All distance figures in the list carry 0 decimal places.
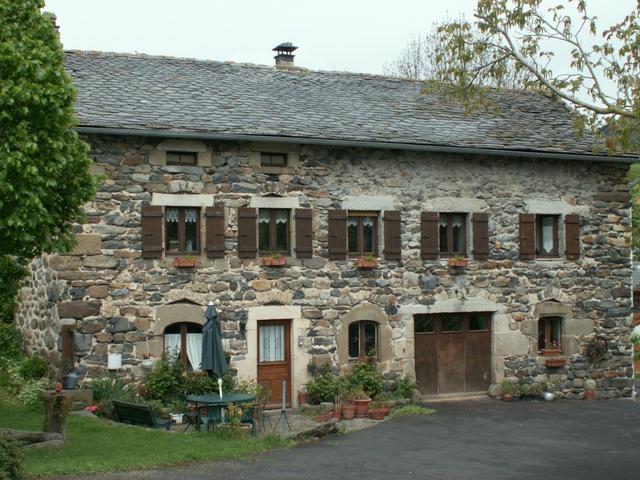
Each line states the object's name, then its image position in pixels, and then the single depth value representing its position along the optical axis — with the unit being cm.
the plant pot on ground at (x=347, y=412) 1584
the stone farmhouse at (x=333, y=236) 1584
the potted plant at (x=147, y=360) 1570
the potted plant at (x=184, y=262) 1598
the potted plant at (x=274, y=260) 1658
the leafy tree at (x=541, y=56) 1437
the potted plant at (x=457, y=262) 1797
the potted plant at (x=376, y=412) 1588
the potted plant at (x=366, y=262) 1723
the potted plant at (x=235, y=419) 1349
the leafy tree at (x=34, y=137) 1077
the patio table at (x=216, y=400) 1389
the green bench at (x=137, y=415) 1365
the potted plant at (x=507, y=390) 1823
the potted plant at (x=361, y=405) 1599
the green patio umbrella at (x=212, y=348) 1459
